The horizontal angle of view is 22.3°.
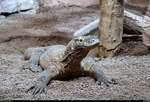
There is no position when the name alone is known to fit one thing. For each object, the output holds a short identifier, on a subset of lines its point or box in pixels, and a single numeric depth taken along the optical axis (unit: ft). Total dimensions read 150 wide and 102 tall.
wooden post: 13.20
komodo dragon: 9.84
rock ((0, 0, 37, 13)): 19.30
